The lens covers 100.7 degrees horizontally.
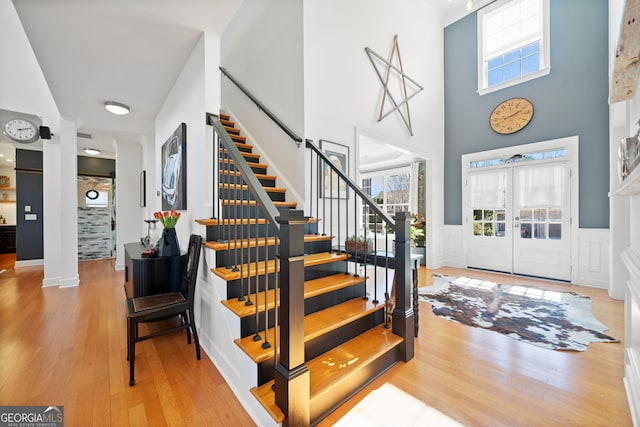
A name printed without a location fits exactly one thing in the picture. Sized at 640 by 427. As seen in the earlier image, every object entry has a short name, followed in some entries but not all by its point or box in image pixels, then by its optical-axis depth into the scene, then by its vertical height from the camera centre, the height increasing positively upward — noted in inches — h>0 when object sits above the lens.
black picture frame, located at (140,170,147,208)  198.7 +18.1
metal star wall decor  156.6 +84.1
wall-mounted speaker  160.2 +49.0
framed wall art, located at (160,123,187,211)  107.7 +18.8
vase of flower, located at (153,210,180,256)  103.8 -9.0
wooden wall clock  183.1 +68.2
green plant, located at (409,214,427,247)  224.7 -17.5
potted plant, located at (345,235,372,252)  102.6 -12.9
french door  171.5 -5.9
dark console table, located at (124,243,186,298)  100.4 -24.4
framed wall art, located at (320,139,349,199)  128.3 +24.2
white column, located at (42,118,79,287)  164.6 +2.8
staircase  58.7 -31.3
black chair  72.7 -28.4
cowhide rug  97.3 -45.7
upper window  180.4 +121.9
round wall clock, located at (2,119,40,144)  161.0 +50.8
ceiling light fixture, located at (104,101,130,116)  145.3 +58.4
